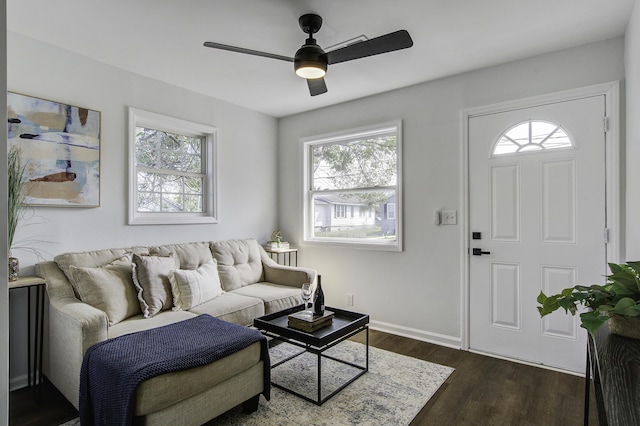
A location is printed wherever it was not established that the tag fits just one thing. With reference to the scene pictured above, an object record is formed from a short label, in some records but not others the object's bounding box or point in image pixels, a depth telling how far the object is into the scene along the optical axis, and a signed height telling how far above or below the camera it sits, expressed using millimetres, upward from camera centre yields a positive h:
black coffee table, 2235 -783
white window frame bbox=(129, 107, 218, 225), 3123 +485
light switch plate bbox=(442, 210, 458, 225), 3205 -17
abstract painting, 2482 +490
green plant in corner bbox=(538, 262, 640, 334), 1153 -295
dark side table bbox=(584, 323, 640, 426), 823 -453
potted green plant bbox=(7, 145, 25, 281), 2264 +132
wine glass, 2674 -577
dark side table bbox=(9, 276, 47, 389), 2330 -779
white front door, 2615 -53
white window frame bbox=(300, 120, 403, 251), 3553 +351
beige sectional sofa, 1818 -683
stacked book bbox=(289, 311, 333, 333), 2359 -723
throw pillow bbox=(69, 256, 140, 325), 2379 -527
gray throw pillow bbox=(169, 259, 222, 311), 2770 -591
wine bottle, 2547 -635
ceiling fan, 1988 +978
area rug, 2094 -1197
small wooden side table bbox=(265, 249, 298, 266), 4273 -512
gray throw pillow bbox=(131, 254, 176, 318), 2609 -520
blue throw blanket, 1649 -738
